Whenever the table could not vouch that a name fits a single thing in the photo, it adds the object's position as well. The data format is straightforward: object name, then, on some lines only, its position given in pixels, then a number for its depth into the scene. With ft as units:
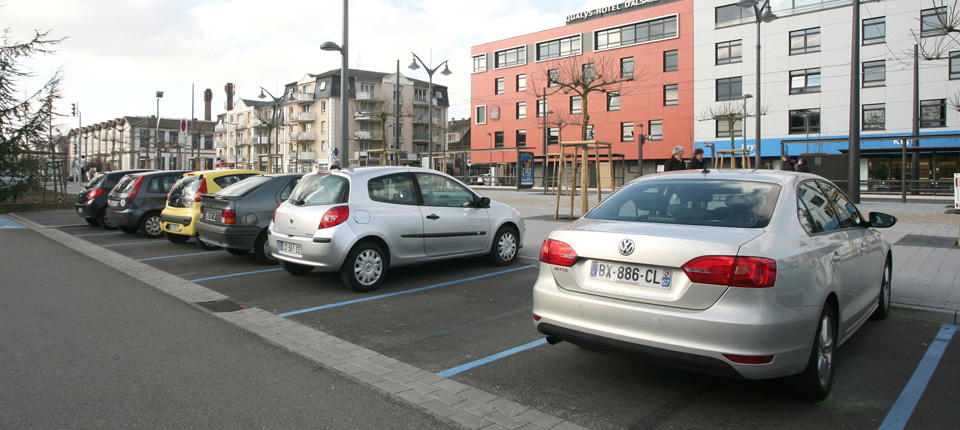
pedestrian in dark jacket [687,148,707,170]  39.70
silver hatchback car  23.66
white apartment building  125.59
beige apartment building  259.39
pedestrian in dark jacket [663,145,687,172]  37.88
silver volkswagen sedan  11.51
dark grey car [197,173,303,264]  29.86
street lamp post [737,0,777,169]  60.33
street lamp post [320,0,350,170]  56.13
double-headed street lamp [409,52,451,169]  100.37
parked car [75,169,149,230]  49.98
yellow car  35.47
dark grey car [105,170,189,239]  43.45
